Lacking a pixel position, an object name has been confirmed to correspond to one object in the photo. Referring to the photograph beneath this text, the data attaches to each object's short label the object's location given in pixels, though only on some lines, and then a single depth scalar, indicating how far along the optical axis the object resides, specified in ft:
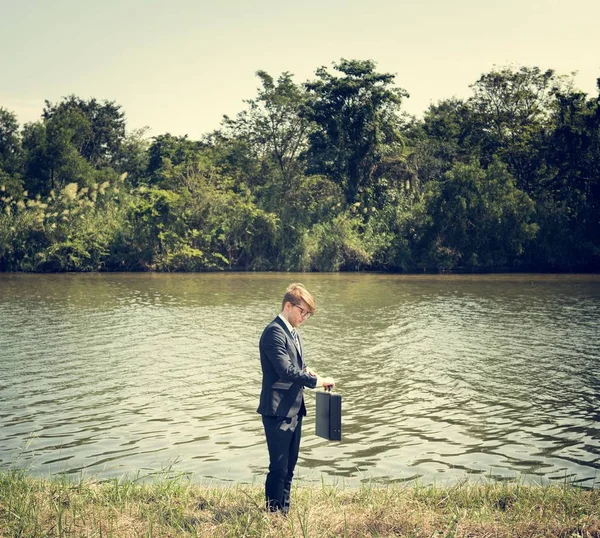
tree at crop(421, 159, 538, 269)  153.48
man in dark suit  19.67
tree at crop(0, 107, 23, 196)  174.40
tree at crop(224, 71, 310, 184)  184.03
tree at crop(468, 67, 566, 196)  168.04
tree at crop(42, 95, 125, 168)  244.22
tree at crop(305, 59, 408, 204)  167.32
